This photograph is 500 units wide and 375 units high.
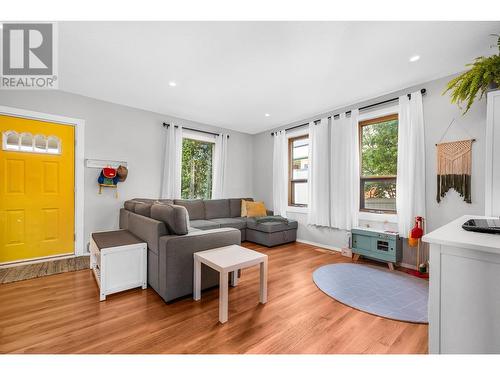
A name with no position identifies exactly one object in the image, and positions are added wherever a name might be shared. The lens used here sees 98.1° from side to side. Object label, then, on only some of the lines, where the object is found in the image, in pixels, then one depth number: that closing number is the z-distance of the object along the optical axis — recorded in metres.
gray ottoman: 4.08
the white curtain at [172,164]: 4.21
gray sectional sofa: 2.08
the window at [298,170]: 4.69
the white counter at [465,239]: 0.91
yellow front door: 2.93
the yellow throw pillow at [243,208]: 4.91
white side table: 1.79
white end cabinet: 2.13
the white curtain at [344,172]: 3.57
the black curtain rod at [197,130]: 4.23
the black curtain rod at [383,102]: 2.91
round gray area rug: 1.97
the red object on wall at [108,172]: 3.47
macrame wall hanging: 2.59
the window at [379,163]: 3.38
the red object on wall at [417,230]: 2.84
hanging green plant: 1.63
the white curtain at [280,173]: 4.83
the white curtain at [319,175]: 3.99
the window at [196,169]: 4.71
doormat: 2.61
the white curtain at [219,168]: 4.95
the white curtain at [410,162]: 2.92
